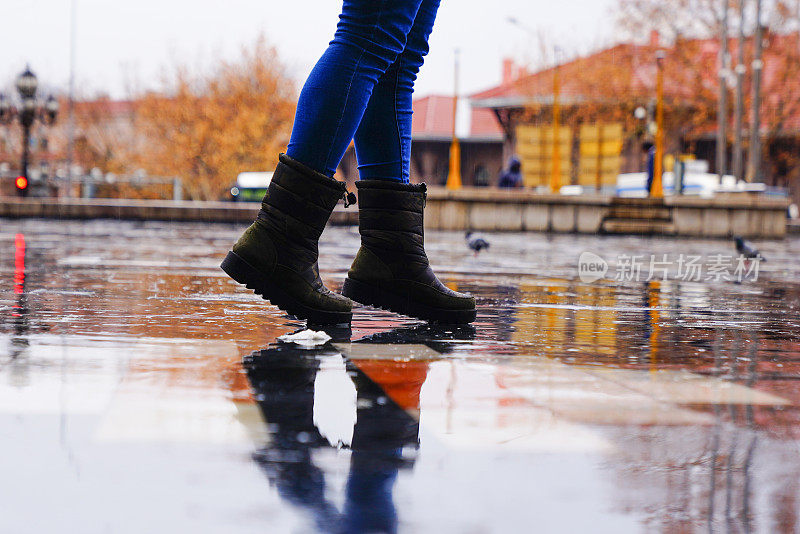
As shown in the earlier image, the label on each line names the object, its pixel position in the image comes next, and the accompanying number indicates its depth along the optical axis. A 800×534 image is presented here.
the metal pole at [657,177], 25.73
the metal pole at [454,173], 27.77
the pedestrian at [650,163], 26.17
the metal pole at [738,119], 35.88
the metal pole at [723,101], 37.22
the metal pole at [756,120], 34.31
